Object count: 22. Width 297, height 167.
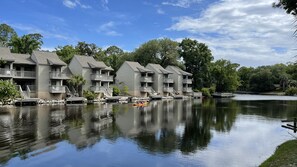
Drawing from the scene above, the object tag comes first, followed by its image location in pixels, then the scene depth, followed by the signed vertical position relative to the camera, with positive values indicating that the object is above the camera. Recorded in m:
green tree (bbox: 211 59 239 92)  78.28 +4.60
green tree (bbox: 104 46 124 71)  68.89 +10.22
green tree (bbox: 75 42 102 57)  64.39 +12.04
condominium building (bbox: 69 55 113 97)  45.57 +3.68
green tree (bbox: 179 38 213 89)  71.12 +9.79
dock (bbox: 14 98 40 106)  34.10 -1.71
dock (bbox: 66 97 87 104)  39.26 -1.73
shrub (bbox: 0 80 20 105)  27.83 +0.01
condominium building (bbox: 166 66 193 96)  66.06 +2.46
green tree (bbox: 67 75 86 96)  42.37 +1.80
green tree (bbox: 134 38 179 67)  70.98 +11.80
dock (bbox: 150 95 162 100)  55.54 -1.92
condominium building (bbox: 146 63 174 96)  61.09 +2.58
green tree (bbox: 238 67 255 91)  109.17 +6.23
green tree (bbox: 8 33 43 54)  51.15 +10.86
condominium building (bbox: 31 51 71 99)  39.63 +2.62
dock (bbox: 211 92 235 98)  73.04 -2.09
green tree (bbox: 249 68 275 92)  98.85 +3.27
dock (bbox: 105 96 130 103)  45.18 -1.91
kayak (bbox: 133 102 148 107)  38.62 -2.59
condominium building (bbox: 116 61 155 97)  55.56 +2.91
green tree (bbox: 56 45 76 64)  53.93 +9.57
